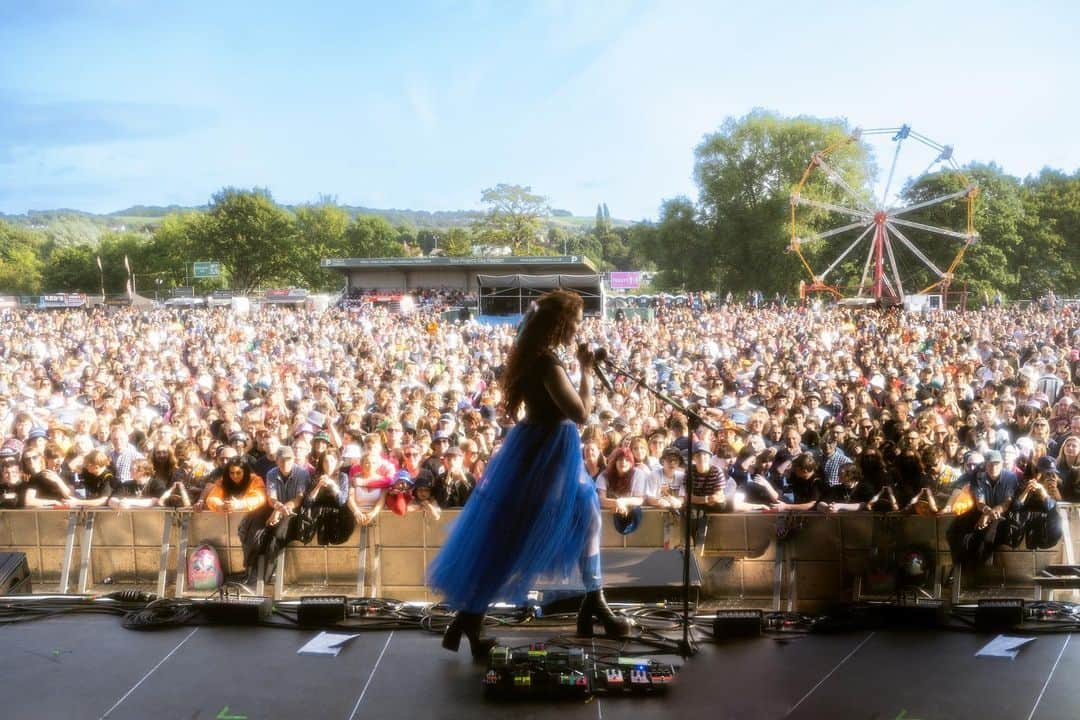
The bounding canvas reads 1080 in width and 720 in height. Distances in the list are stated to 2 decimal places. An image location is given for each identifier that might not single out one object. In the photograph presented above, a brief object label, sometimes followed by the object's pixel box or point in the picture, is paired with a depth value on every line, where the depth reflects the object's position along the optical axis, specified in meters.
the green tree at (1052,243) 46.31
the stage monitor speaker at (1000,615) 3.51
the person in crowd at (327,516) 4.69
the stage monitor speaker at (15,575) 4.23
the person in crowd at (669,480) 5.29
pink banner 37.31
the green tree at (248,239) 62.31
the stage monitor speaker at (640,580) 3.87
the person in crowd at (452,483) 5.25
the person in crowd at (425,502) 4.68
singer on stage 3.04
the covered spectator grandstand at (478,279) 27.45
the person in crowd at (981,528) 4.31
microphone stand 3.00
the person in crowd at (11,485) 5.50
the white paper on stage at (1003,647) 3.22
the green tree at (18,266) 77.06
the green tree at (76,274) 71.75
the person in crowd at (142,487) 6.10
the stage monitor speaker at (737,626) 3.52
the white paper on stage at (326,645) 3.37
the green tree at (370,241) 80.94
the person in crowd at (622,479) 5.41
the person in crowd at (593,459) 6.32
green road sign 57.34
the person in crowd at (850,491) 5.57
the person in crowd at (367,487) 4.70
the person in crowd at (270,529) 4.59
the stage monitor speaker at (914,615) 3.59
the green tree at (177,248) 62.56
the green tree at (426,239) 109.86
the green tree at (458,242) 77.78
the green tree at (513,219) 72.00
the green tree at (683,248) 47.09
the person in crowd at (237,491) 4.82
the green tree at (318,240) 66.81
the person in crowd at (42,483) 5.64
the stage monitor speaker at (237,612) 3.71
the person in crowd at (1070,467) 5.79
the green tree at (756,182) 45.59
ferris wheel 43.80
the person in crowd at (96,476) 6.20
